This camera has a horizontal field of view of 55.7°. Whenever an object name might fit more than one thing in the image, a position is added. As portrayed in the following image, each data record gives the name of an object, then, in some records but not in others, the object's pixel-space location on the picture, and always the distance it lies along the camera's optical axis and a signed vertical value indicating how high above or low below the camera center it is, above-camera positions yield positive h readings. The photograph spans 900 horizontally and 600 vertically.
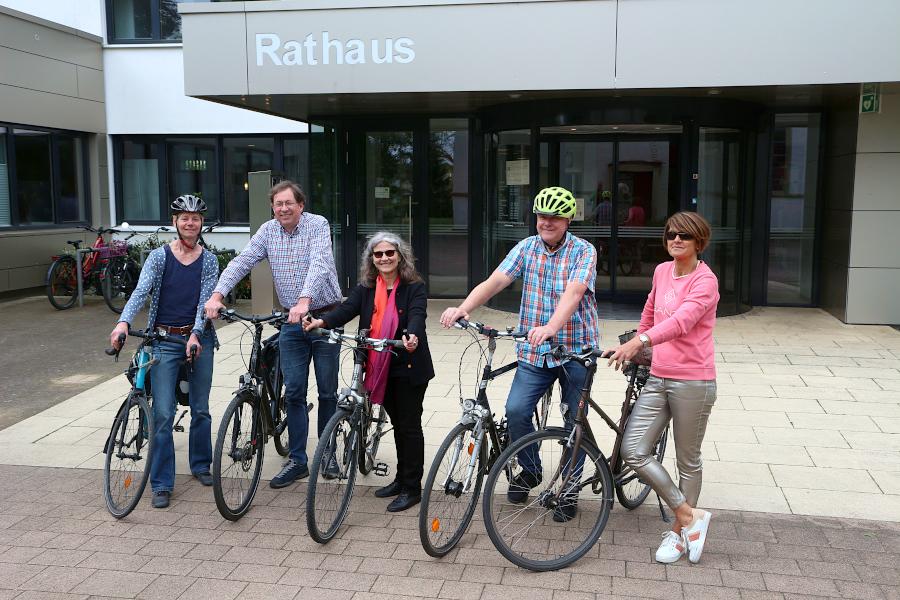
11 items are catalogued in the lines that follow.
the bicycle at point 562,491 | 3.95 -1.46
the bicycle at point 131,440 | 4.65 -1.35
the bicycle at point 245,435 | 4.45 -1.30
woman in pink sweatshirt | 3.93 -0.89
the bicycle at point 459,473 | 3.94 -1.29
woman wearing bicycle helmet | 4.82 -0.71
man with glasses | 4.94 -0.50
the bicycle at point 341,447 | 4.18 -1.25
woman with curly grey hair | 4.51 -0.69
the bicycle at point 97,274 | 12.22 -1.15
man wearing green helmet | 4.29 -0.53
